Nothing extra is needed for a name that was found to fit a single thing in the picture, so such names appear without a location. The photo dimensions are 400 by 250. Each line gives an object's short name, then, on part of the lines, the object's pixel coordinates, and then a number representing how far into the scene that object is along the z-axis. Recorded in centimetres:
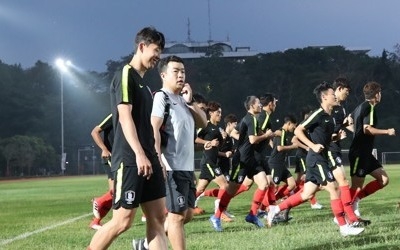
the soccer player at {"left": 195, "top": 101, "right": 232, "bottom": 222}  1262
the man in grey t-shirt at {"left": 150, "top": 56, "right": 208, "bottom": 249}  648
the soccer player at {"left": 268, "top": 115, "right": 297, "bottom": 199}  1480
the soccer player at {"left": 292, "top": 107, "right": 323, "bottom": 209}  1490
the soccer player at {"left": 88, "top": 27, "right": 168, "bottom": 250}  562
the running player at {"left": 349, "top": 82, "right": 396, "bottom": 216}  1073
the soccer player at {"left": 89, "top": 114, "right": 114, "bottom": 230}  1081
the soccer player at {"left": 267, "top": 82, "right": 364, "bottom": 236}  976
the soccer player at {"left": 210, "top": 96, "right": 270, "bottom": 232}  1148
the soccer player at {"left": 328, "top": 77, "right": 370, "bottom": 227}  1035
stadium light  6312
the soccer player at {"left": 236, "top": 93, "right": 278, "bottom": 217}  1217
